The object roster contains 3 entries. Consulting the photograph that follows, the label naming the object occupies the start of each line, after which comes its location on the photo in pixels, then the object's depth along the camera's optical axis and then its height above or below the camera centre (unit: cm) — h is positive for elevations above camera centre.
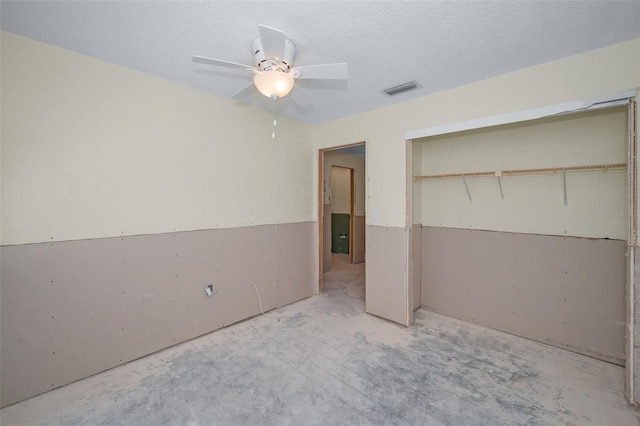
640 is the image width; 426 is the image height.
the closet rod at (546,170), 224 +37
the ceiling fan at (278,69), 167 +92
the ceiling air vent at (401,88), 252 +118
